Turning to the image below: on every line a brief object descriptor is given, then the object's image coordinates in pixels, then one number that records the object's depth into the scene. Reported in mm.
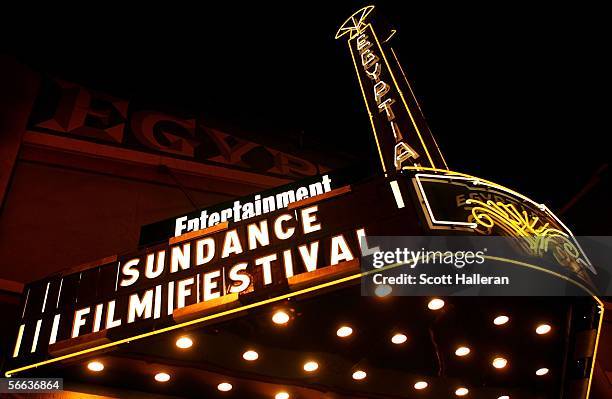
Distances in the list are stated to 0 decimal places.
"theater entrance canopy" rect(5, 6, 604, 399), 7219
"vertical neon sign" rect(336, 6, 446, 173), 10272
